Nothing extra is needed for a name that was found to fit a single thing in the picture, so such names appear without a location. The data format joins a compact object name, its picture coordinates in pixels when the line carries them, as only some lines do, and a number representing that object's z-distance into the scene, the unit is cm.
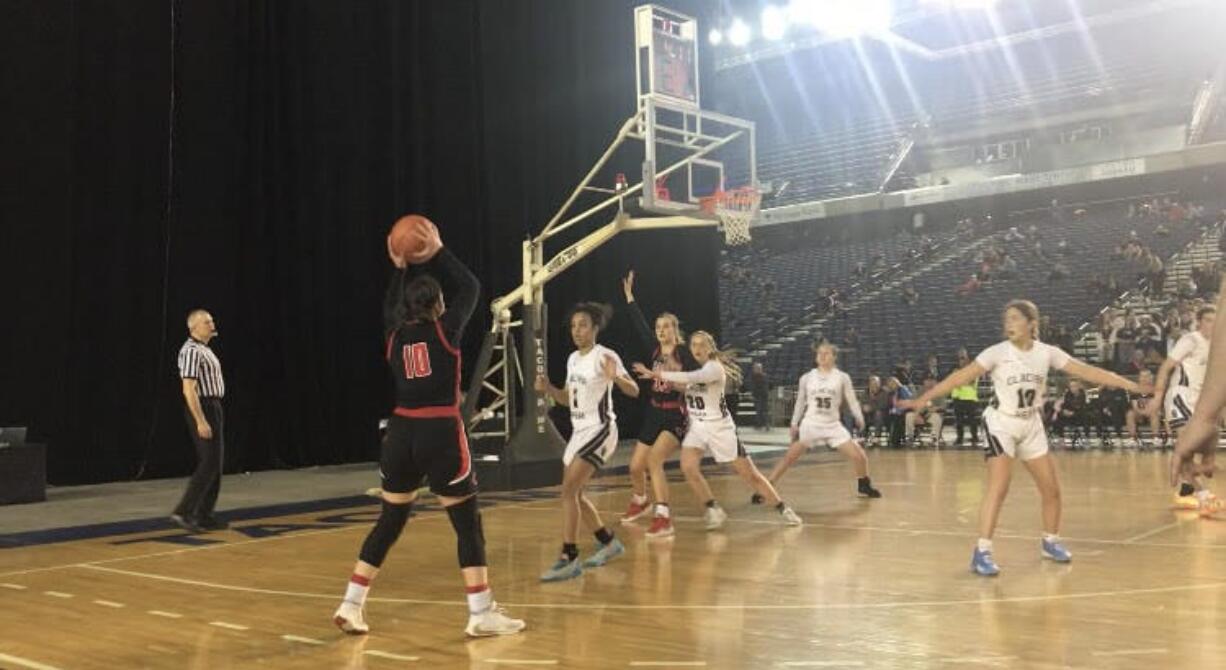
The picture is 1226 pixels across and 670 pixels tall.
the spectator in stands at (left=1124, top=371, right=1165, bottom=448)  1662
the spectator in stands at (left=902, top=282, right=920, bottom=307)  2922
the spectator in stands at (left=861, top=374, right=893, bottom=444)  1927
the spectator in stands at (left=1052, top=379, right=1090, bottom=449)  1759
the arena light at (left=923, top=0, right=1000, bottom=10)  3328
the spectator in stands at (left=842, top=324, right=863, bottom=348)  2775
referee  872
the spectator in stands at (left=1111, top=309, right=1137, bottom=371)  1948
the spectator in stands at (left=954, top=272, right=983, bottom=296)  2871
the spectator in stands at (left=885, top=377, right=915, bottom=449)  1840
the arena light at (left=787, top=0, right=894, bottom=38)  3212
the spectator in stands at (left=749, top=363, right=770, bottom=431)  2372
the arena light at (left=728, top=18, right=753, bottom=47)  3200
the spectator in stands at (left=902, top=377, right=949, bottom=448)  1886
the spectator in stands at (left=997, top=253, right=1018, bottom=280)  2873
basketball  497
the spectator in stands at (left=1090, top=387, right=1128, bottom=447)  1752
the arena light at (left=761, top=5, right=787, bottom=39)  3177
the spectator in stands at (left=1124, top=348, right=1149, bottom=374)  1806
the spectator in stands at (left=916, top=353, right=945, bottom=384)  2014
